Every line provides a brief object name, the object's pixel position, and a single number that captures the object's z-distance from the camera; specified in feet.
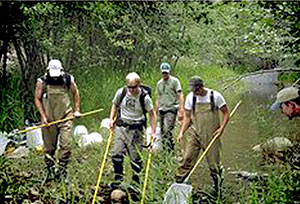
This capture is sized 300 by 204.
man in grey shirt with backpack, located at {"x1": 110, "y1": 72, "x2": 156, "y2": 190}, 31.19
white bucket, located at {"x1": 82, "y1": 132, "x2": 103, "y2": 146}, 43.35
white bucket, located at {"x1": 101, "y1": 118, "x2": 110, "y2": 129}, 47.10
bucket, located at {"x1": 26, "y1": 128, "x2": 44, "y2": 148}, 42.11
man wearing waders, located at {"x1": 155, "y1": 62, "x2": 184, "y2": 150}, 39.81
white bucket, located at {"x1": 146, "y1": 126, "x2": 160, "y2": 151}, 37.75
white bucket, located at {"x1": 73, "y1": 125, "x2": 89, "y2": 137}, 44.67
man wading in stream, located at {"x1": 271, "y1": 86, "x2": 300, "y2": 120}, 18.93
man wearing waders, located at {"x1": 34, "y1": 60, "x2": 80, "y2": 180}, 33.05
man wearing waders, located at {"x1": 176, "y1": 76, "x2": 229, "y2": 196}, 30.26
